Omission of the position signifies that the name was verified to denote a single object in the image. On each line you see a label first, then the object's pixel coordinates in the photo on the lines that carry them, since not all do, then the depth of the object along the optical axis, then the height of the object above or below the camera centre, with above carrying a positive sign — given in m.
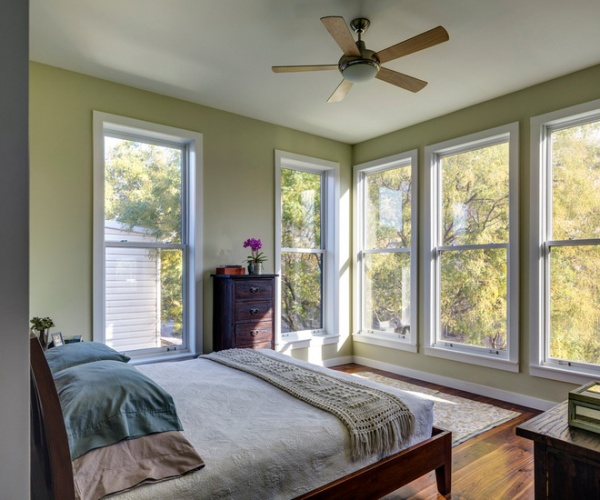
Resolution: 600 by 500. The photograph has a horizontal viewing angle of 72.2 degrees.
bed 1.14 -0.75
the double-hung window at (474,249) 3.80 +0.03
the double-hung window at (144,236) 3.49 +0.15
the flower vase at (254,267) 4.05 -0.15
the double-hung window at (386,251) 4.66 +0.02
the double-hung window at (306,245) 4.79 +0.09
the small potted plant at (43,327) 2.85 -0.53
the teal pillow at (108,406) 1.35 -0.54
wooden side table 1.24 -0.65
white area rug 3.12 -1.35
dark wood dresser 3.73 -0.54
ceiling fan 2.25 +1.20
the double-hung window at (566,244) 3.32 +0.07
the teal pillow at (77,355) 1.93 -0.51
